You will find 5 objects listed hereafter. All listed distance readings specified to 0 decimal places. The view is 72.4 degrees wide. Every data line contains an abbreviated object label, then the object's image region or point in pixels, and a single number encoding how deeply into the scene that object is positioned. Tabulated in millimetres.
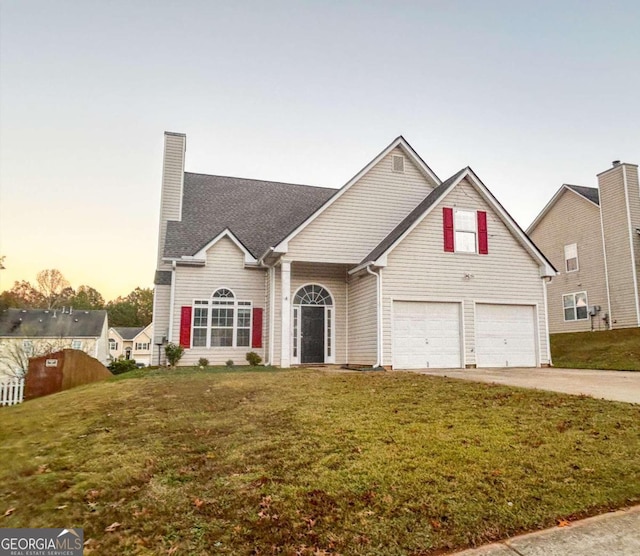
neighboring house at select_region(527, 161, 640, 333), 20719
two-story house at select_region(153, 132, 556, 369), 14070
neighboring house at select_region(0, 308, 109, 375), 35594
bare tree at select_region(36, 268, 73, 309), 69750
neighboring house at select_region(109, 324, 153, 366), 57469
